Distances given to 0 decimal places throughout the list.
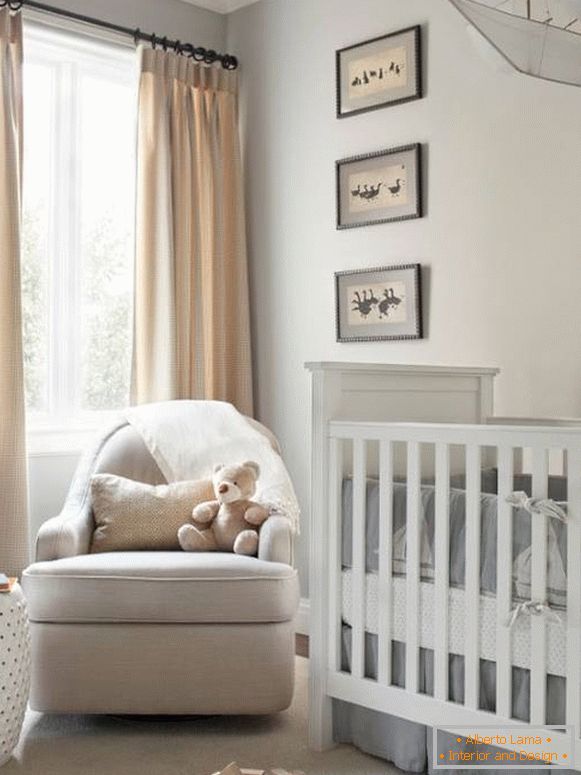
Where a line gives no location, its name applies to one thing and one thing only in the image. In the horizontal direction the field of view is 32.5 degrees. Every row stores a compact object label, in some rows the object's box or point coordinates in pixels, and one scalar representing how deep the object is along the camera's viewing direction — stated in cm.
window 361
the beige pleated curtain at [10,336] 326
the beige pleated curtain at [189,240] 372
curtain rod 344
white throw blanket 312
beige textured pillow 287
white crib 202
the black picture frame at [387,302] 339
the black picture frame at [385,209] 339
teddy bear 283
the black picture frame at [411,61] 338
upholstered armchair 255
